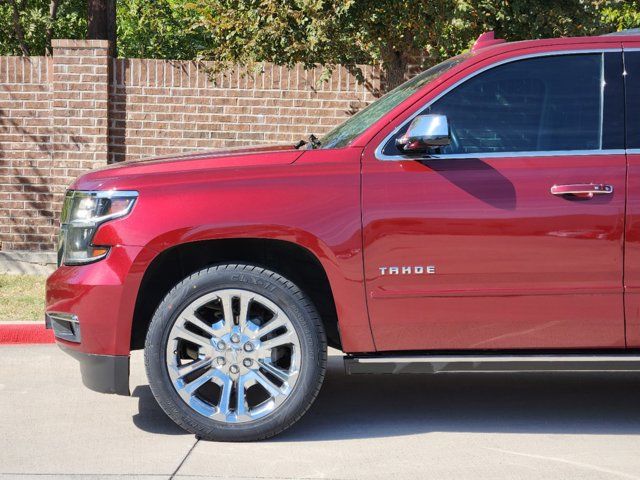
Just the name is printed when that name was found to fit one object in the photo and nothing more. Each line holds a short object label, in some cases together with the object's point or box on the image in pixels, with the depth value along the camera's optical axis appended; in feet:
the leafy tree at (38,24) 77.10
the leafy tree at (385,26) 32.45
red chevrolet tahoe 16.07
